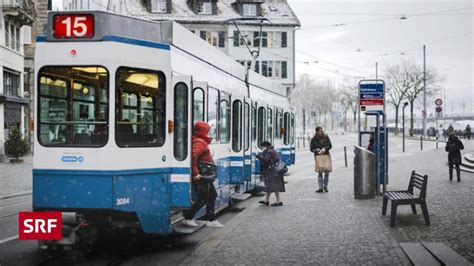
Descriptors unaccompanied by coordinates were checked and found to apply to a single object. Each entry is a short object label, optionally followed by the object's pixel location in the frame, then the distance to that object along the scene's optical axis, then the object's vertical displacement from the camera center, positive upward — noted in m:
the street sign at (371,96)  16.28 +0.78
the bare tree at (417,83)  79.18 +5.43
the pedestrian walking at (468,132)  61.06 -0.46
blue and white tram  8.68 +0.08
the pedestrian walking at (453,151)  21.16 -0.79
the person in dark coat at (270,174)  14.94 -1.04
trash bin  16.12 -1.13
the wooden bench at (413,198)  11.45 -1.27
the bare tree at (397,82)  80.31 +5.64
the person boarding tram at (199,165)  10.10 -0.55
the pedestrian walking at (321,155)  17.62 -0.72
